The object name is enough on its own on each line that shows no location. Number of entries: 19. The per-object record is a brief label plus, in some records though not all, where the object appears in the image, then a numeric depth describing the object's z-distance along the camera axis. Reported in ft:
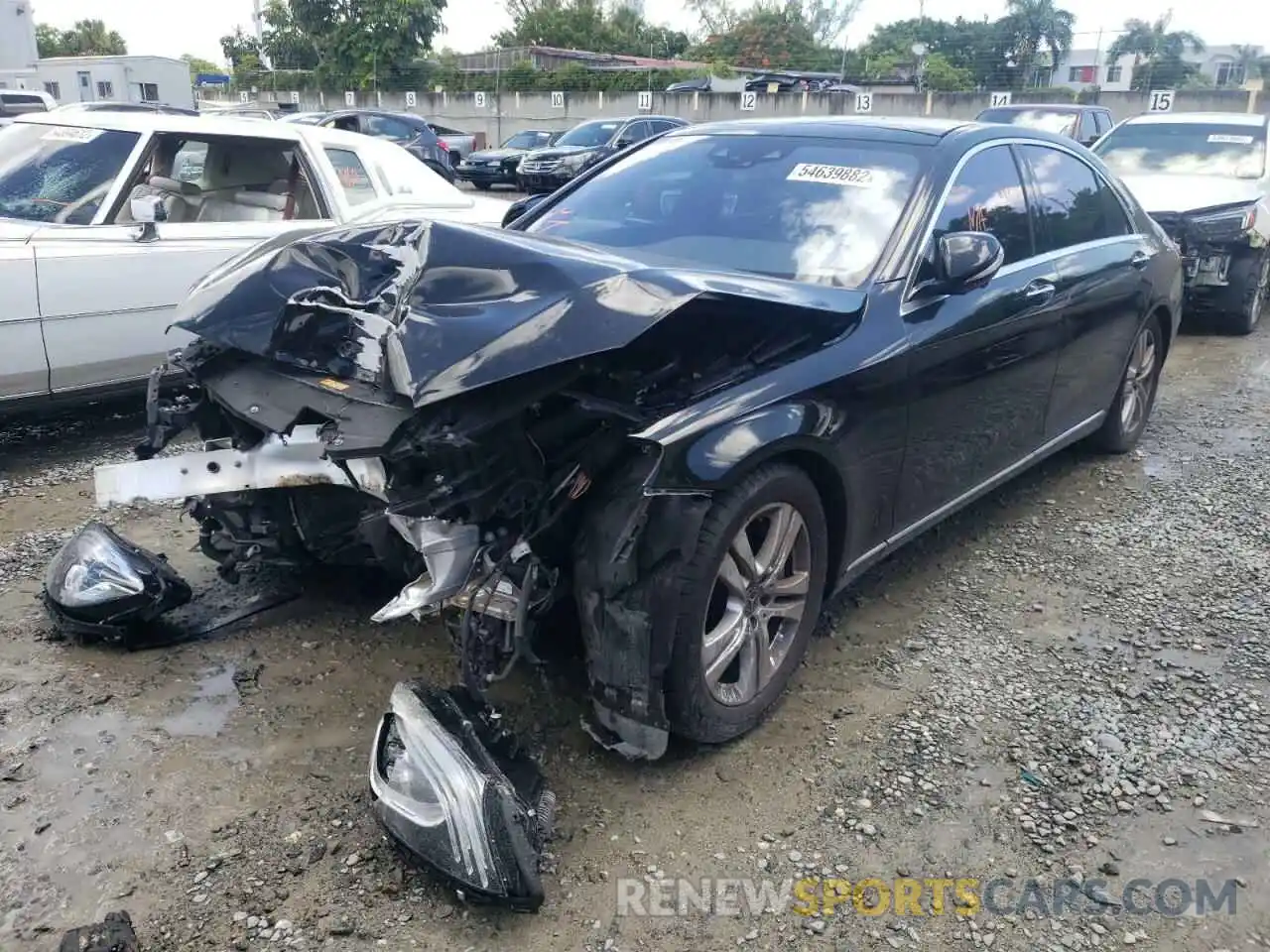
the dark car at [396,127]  63.98
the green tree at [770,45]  162.20
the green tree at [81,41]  217.56
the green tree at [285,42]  147.20
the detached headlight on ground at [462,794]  7.54
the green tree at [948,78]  98.84
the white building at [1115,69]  102.83
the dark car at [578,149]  64.44
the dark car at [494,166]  70.23
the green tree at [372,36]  127.75
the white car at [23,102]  57.41
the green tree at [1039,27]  118.73
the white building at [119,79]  87.15
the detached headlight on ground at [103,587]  10.96
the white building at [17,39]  95.71
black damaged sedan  8.43
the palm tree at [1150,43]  109.31
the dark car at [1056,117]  50.03
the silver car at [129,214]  16.21
